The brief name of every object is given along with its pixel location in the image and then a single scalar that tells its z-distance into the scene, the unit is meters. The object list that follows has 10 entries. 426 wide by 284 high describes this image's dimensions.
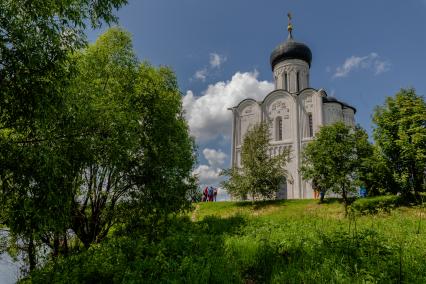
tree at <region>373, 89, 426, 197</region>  17.05
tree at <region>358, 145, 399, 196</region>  18.17
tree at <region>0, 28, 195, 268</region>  6.59
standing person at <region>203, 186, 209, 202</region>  30.42
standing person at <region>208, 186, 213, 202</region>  30.71
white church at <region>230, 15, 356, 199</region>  30.75
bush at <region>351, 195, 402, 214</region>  17.34
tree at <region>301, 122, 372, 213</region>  20.25
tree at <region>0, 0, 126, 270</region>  5.79
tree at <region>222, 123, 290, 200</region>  23.66
